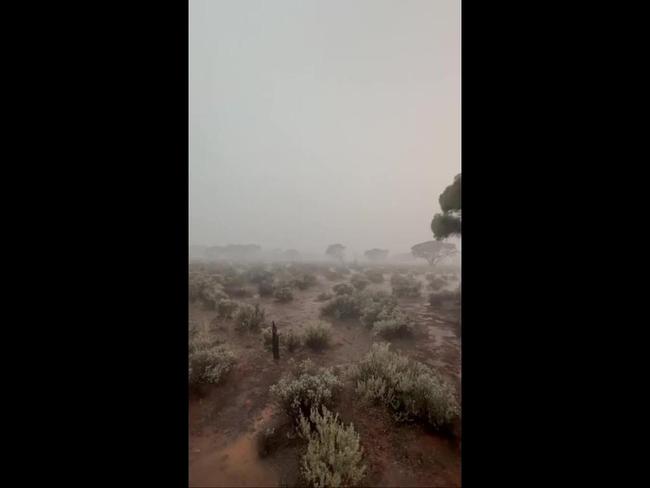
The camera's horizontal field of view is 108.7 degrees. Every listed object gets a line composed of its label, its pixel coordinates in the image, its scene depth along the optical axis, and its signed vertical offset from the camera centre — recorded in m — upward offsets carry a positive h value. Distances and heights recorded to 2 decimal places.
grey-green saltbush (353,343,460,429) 2.06 -1.41
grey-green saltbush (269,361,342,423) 2.15 -1.44
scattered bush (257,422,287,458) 1.88 -1.64
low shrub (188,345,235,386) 2.58 -1.41
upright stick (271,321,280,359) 3.00 -1.32
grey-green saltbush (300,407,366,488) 1.60 -1.57
